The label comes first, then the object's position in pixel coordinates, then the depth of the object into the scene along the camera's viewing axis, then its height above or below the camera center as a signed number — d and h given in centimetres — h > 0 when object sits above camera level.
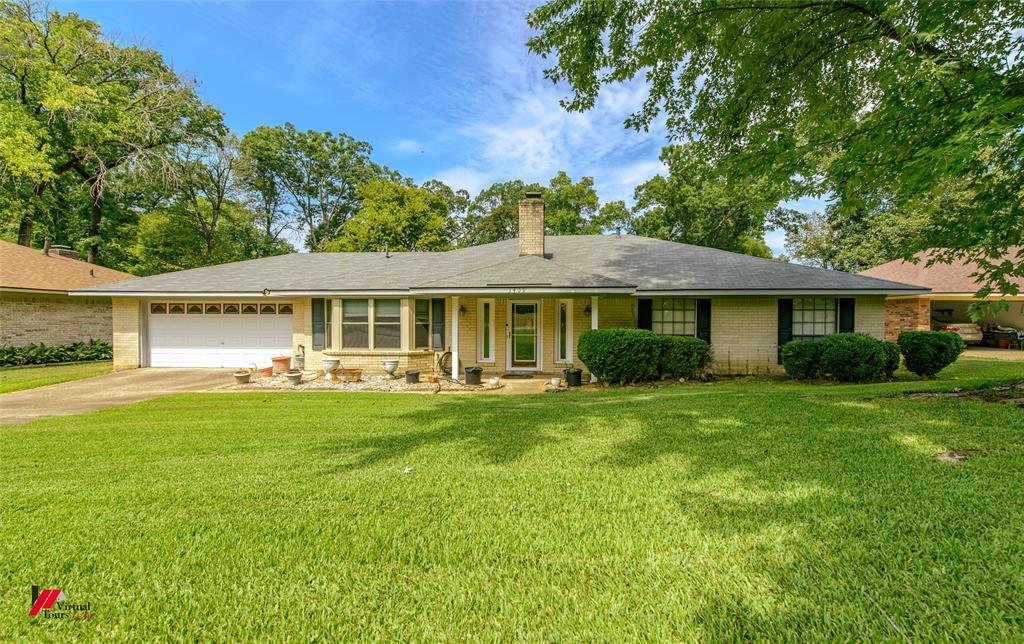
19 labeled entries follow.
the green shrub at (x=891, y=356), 932 -82
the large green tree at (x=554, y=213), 2952 +888
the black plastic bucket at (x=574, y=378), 988 -142
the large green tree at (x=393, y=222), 2784 +713
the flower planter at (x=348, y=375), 1073 -146
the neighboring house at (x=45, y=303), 1317 +68
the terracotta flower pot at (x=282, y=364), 1215 -132
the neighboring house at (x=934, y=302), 1603 +97
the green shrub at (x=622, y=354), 929 -76
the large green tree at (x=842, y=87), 457 +409
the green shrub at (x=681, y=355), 964 -82
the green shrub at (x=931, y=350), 968 -69
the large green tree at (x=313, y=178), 3375 +1280
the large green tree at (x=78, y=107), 1811 +1085
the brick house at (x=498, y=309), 1072 +39
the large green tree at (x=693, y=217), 2411 +686
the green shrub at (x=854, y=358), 905 -83
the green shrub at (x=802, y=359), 946 -90
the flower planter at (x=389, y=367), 1092 -127
